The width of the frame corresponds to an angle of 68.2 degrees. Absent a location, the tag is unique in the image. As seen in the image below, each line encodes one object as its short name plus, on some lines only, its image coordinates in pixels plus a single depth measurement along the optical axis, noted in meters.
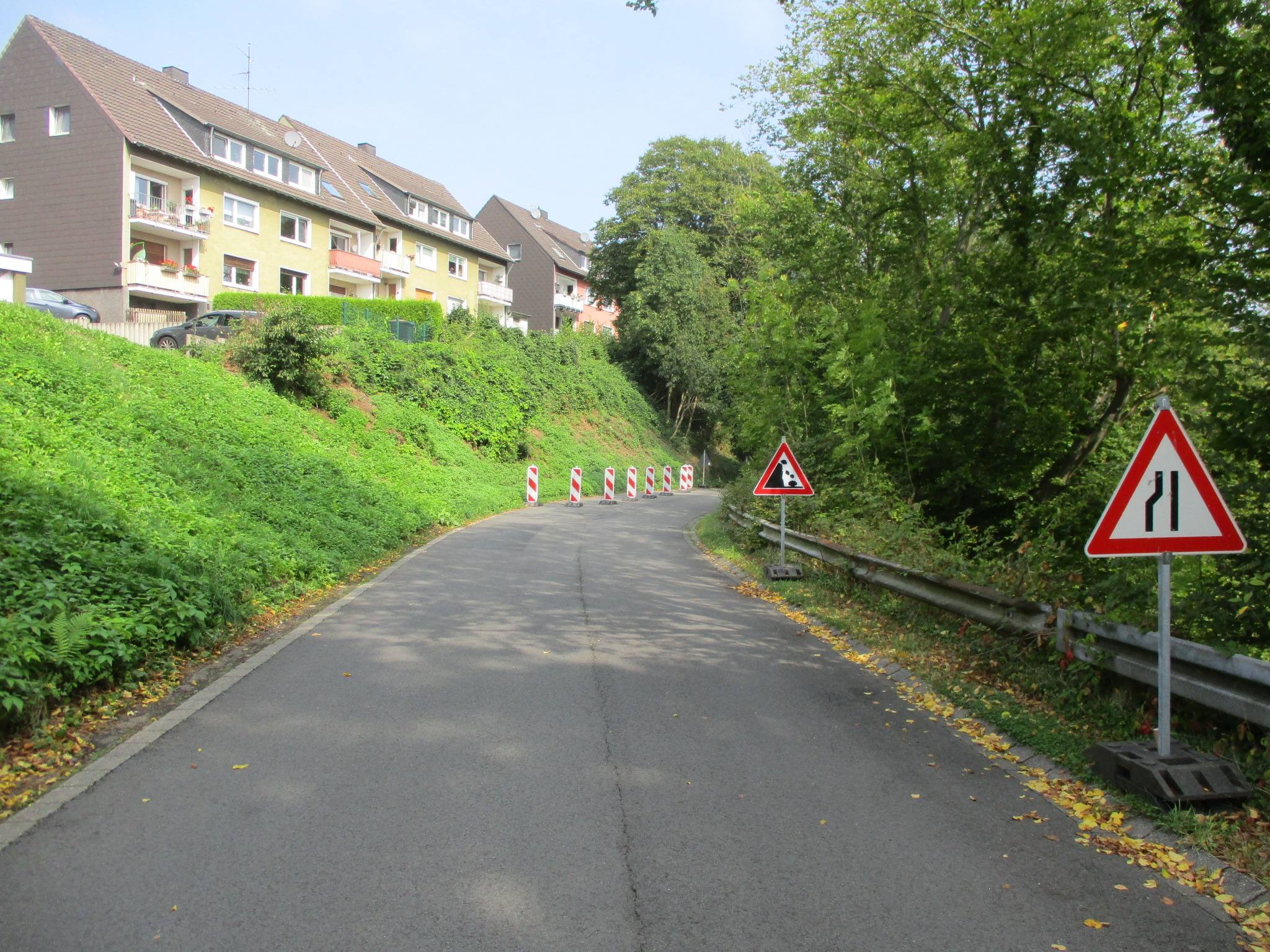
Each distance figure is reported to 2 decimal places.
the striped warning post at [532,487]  27.73
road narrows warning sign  5.01
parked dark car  26.62
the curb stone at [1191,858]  3.80
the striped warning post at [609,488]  31.06
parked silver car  26.38
